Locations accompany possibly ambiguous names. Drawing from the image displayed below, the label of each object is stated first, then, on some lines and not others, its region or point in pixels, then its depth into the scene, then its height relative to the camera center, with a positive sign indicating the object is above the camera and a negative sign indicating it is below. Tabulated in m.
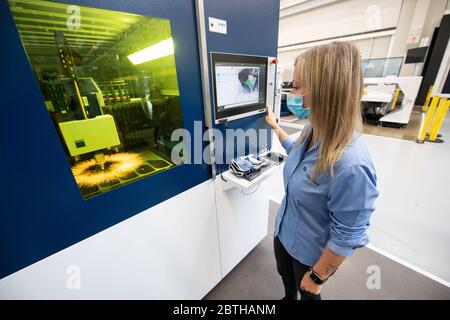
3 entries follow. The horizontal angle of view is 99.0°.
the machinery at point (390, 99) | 4.64 -0.55
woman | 0.72 -0.34
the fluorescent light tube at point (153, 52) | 0.95 +0.16
